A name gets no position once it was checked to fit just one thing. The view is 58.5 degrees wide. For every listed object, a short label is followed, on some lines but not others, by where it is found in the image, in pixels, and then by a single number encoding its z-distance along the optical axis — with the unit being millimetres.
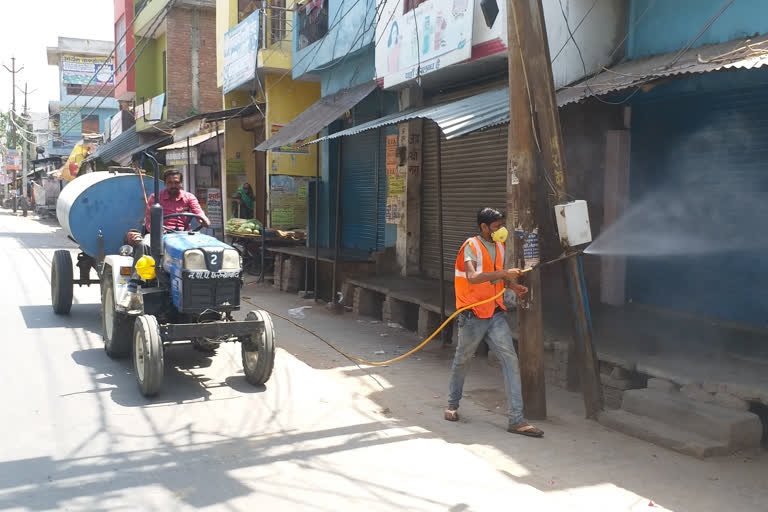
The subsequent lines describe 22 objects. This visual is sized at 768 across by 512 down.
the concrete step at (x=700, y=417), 5297
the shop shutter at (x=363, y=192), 14422
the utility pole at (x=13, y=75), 55094
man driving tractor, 8156
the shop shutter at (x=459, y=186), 10625
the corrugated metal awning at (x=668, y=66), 5719
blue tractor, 6539
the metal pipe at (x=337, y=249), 11375
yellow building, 16938
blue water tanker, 9633
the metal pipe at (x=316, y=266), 12172
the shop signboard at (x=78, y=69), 55000
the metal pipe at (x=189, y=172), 23750
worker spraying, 5805
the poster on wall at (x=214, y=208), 21000
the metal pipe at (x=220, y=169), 20369
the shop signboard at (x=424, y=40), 9789
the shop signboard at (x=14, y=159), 60406
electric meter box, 5855
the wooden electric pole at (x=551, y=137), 5996
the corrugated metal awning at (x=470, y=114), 7562
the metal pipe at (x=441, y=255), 8928
